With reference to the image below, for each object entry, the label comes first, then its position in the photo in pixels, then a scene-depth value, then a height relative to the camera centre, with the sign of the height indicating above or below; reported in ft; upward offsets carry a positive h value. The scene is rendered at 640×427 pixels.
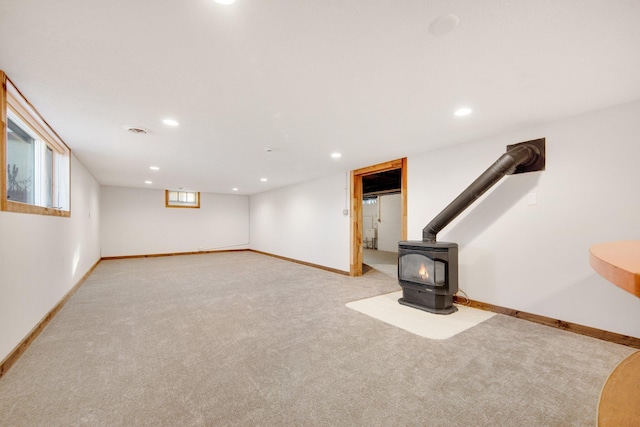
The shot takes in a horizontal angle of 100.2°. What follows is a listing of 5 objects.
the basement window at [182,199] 28.97 +1.59
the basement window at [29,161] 7.12 +1.90
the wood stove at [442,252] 9.89 -1.63
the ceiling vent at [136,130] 10.16 +3.26
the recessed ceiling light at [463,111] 8.59 +3.35
